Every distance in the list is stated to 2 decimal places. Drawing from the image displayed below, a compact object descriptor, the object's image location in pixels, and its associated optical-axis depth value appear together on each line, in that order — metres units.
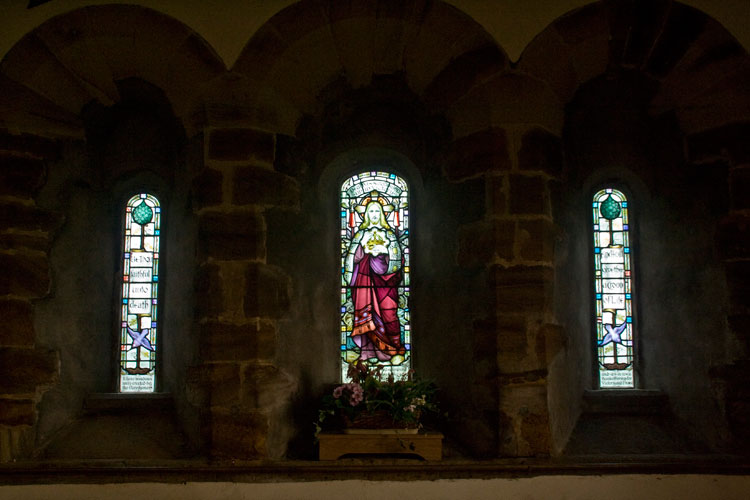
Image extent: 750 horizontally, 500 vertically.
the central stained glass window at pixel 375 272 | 5.21
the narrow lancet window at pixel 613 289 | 5.16
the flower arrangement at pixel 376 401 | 4.54
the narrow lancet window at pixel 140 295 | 5.17
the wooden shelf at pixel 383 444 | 4.47
